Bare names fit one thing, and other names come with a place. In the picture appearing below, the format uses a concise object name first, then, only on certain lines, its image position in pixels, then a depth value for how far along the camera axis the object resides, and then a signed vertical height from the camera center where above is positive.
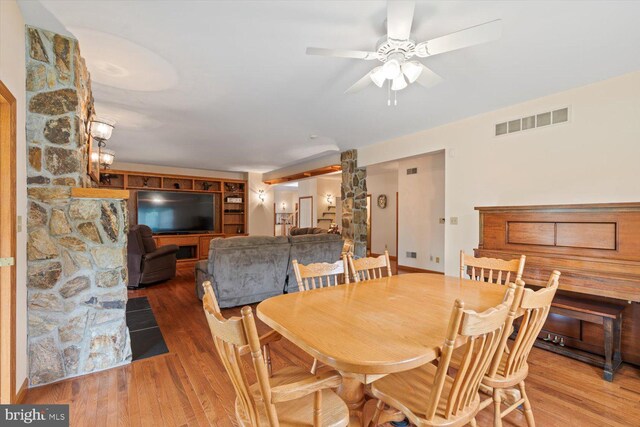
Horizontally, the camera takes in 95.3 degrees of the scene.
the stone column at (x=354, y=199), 5.67 +0.27
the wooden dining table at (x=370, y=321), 1.02 -0.50
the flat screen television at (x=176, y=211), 6.89 +0.02
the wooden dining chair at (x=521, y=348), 1.31 -0.65
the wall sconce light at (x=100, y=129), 3.30 +0.95
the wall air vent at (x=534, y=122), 3.06 +1.03
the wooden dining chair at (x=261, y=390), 0.92 -0.61
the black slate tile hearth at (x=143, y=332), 2.63 -1.25
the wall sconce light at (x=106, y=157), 4.32 +0.81
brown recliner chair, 4.63 -0.78
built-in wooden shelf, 6.88 +0.63
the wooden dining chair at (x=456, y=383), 0.99 -0.68
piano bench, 2.21 -0.84
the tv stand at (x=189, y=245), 6.88 -0.82
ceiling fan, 1.58 +1.02
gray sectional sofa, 3.68 -0.70
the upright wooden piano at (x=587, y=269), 2.23 -0.46
